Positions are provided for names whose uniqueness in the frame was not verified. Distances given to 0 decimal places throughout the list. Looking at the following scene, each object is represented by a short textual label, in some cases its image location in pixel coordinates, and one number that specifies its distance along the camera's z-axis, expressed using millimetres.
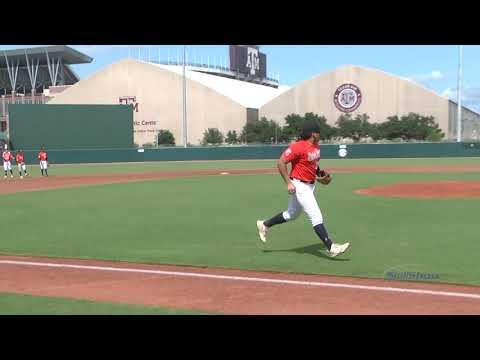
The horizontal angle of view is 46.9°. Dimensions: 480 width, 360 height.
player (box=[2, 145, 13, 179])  32812
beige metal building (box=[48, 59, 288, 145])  77250
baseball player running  7980
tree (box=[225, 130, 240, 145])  73762
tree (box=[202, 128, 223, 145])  74125
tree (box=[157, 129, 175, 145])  74962
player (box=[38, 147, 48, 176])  32125
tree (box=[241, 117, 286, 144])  71500
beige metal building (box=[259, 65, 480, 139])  68062
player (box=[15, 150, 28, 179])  32191
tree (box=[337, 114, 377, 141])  67506
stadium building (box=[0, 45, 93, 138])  96562
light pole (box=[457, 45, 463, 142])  50456
